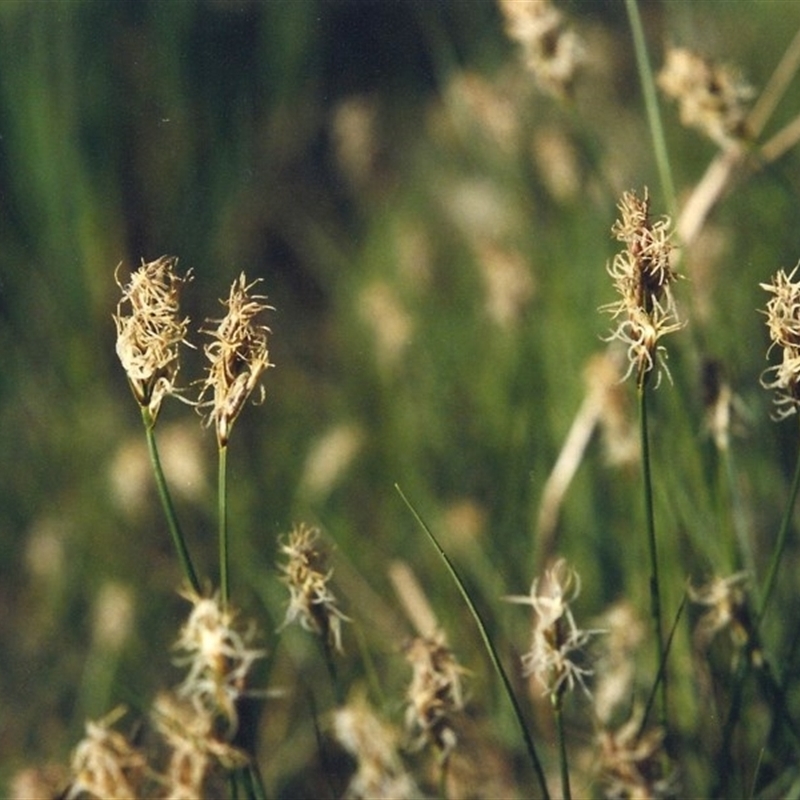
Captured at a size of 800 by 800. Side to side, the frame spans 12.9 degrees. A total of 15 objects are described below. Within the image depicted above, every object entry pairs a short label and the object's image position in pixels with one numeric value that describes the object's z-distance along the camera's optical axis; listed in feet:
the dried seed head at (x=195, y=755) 1.25
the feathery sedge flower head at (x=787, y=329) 1.20
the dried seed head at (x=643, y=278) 1.19
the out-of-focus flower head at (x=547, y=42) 1.42
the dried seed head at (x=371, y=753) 1.32
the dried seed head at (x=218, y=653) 1.23
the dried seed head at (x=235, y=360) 1.20
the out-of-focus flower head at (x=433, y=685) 1.25
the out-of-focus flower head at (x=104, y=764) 1.26
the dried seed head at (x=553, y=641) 1.22
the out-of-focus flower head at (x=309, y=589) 1.23
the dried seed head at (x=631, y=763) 1.30
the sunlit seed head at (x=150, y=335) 1.21
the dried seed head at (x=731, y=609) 1.32
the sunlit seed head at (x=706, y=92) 1.41
